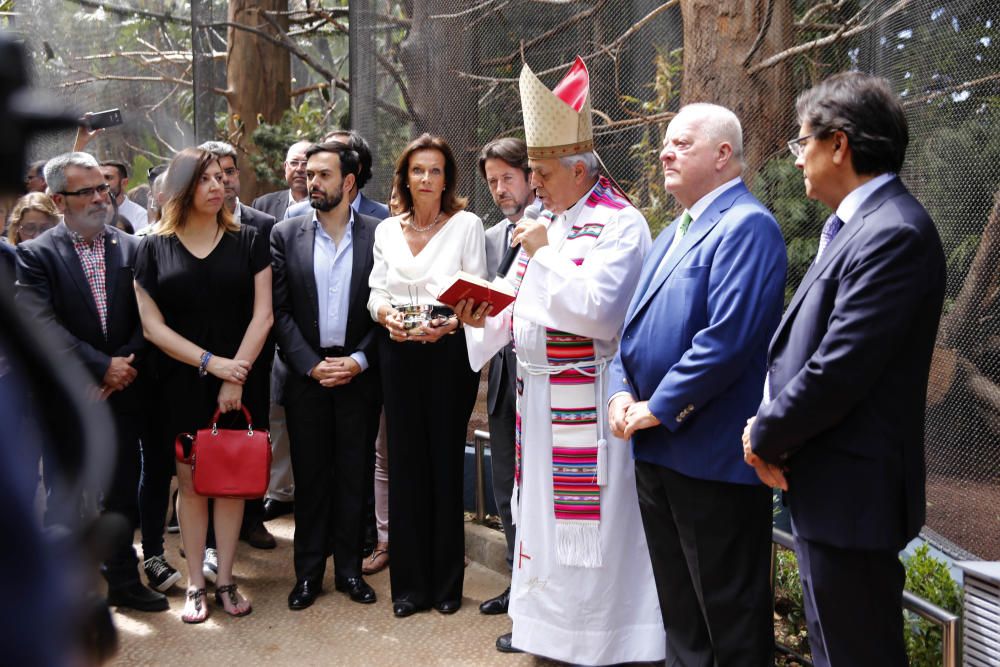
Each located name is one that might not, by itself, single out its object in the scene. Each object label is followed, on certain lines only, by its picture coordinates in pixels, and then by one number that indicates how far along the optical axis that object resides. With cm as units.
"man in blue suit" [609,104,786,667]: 291
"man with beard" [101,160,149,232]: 623
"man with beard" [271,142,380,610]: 448
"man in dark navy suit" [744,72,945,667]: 233
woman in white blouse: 429
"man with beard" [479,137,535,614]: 435
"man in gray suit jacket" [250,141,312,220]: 579
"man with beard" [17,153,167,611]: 423
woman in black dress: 433
